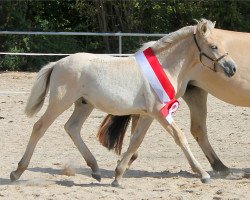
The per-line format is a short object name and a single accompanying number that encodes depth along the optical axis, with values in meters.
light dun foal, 9.83
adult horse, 11.17
